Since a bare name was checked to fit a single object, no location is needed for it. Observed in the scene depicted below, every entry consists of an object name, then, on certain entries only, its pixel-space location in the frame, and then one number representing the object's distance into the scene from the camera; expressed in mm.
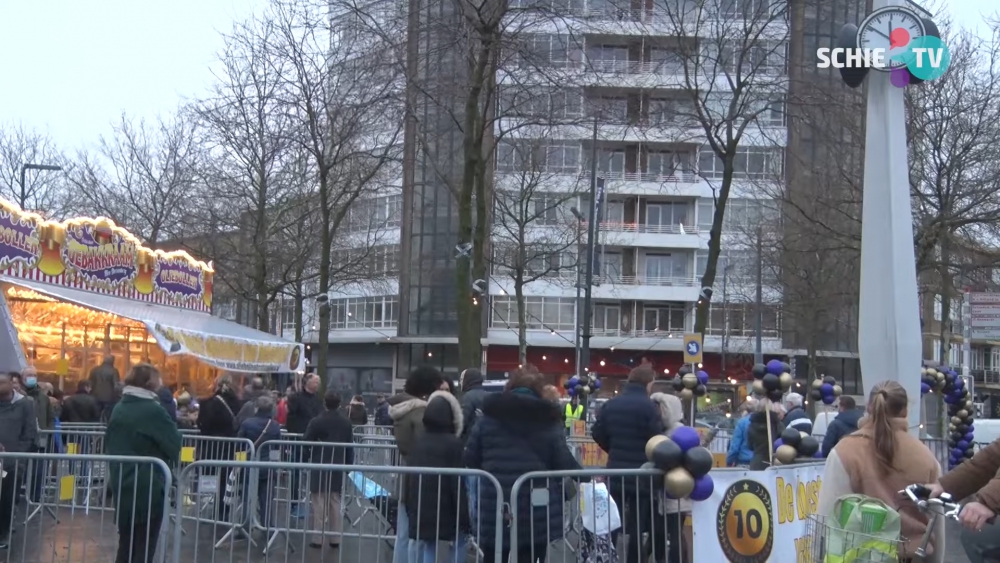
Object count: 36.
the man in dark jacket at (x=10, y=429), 10820
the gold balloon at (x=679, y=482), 7148
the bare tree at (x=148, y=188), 37625
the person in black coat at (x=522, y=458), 7500
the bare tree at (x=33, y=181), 49000
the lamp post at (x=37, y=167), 25677
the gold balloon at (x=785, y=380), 10234
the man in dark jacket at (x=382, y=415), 22211
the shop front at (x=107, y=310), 21109
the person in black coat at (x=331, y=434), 11859
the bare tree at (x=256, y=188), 30812
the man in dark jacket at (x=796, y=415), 10945
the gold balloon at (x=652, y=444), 7438
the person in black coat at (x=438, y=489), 7871
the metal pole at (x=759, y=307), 37969
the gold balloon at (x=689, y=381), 13398
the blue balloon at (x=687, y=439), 7523
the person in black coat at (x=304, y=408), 14375
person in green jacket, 8398
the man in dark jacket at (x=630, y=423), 9086
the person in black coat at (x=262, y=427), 12641
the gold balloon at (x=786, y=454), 8641
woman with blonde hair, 5980
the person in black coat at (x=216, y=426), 13086
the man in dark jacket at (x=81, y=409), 17109
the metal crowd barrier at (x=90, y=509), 8328
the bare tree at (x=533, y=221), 38969
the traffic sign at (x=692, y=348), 23261
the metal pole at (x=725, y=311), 46997
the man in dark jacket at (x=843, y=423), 10102
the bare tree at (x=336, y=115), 21125
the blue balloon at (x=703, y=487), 7309
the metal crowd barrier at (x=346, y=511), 7797
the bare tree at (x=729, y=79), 23328
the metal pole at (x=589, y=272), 28328
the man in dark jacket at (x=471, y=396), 9521
